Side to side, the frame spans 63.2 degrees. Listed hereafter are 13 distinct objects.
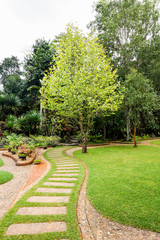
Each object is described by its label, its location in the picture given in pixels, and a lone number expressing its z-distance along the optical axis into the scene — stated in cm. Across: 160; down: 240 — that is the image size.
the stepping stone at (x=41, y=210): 264
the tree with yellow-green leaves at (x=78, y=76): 805
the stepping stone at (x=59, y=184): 399
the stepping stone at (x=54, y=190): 362
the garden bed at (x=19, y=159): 667
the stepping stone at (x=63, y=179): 448
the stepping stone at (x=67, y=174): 498
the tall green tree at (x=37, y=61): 1514
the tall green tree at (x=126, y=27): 1365
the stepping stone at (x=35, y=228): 216
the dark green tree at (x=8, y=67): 3092
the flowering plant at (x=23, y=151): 736
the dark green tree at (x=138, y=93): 1030
